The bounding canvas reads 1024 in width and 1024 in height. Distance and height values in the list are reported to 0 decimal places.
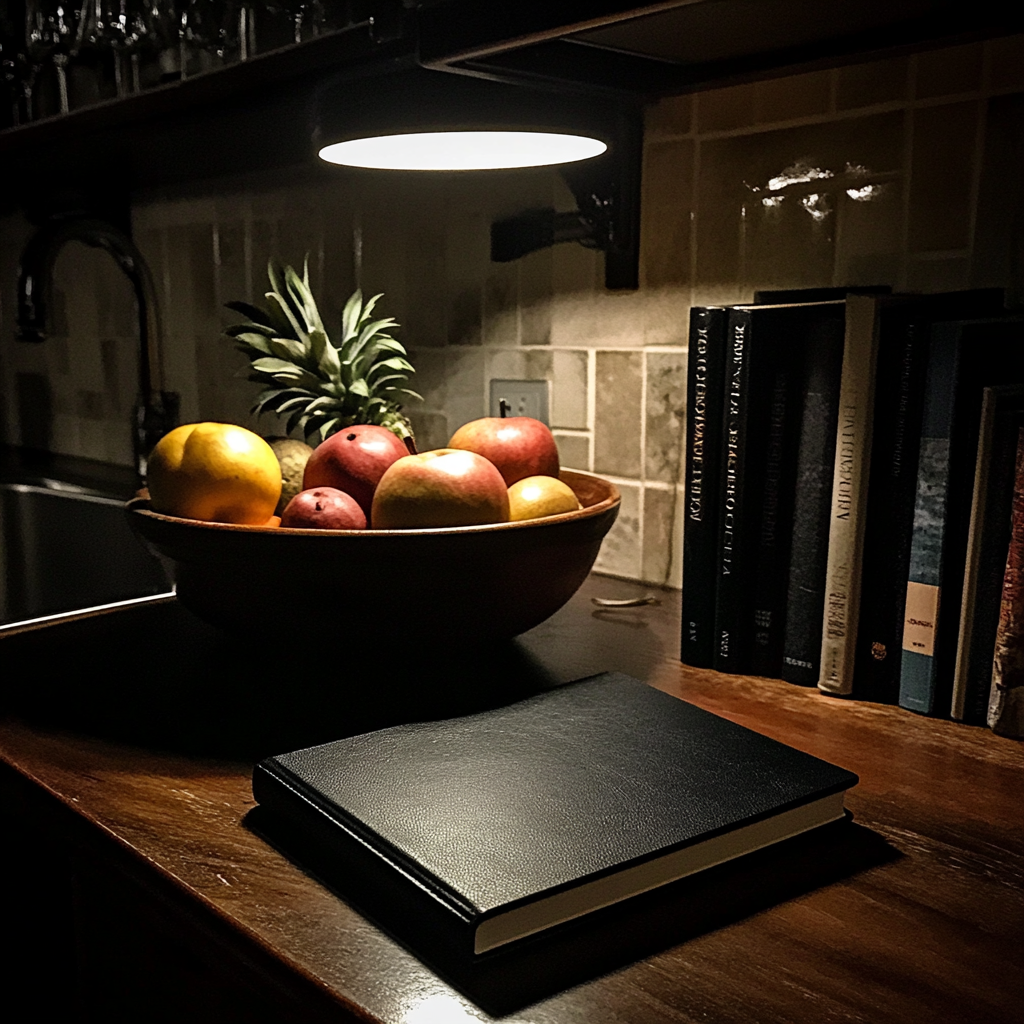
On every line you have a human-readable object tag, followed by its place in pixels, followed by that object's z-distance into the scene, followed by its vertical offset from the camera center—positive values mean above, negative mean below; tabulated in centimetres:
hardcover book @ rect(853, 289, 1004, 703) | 79 -10
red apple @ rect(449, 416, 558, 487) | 97 -10
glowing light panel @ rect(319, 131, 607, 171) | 100 +18
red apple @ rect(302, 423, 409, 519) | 90 -11
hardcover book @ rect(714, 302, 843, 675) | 86 -11
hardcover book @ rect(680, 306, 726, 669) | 89 -12
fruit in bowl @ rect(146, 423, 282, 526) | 87 -12
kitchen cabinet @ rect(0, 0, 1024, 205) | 82 +26
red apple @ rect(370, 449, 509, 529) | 82 -12
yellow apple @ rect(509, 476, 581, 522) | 90 -14
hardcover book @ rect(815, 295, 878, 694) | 81 -12
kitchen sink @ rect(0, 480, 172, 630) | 162 -35
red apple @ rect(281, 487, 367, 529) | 83 -14
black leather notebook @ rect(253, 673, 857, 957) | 50 -25
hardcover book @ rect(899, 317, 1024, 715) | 76 -10
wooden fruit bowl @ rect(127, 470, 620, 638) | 77 -18
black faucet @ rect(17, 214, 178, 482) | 157 +5
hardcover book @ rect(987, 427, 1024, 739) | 74 -21
